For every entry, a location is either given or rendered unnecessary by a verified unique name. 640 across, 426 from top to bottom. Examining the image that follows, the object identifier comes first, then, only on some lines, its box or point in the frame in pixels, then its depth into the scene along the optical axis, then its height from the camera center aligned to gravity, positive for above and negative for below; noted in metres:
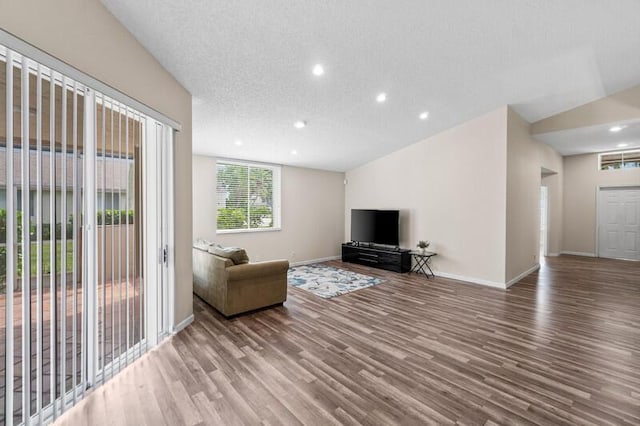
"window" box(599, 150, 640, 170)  7.32 +1.38
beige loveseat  3.54 -0.95
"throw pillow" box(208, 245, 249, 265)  3.66 -0.56
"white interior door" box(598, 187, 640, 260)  7.38 -0.30
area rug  4.77 -1.31
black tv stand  6.09 -1.05
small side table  5.85 -1.04
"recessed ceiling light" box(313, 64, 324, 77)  3.23 +1.64
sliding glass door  1.57 -0.11
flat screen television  6.37 -0.36
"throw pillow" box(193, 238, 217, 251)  4.15 -0.52
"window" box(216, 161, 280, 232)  5.95 +0.33
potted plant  5.79 -0.70
